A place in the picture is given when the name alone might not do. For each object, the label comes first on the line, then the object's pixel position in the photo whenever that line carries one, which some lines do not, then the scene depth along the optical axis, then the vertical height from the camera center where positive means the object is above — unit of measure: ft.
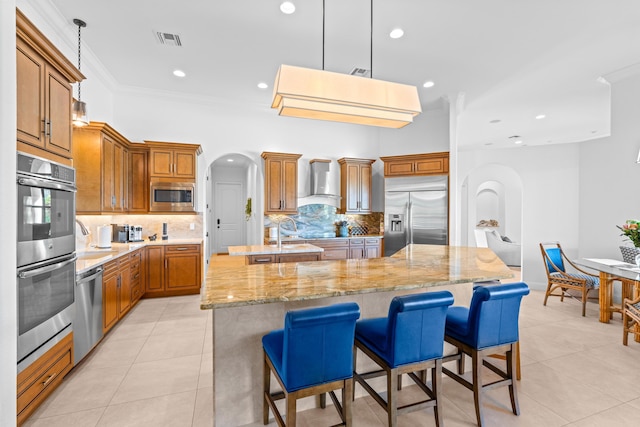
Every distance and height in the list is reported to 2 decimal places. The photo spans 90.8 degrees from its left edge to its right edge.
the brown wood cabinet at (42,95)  6.33 +2.72
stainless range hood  20.01 +2.08
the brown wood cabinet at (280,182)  18.80 +1.95
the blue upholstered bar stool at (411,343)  5.65 -2.41
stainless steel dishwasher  8.89 -2.95
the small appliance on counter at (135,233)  15.85 -0.94
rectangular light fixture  7.39 +2.85
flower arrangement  11.46 -0.64
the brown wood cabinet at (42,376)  6.29 -3.59
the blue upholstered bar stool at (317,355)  4.93 -2.30
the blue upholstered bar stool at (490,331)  6.40 -2.47
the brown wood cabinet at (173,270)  15.64 -2.80
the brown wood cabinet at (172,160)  16.17 +2.89
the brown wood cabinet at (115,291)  10.71 -2.83
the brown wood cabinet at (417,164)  18.10 +3.00
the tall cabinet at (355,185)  20.34 +1.93
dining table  12.58 -2.98
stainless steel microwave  16.29 +0.96
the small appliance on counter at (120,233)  15.60 -0.93
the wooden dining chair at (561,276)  14.65 -3.08
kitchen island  5.86 -1.47
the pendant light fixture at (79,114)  9.88 +3.20
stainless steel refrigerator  18.11 +0.20
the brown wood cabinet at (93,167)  12.54 +1.98
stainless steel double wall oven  6.21 -0.86
